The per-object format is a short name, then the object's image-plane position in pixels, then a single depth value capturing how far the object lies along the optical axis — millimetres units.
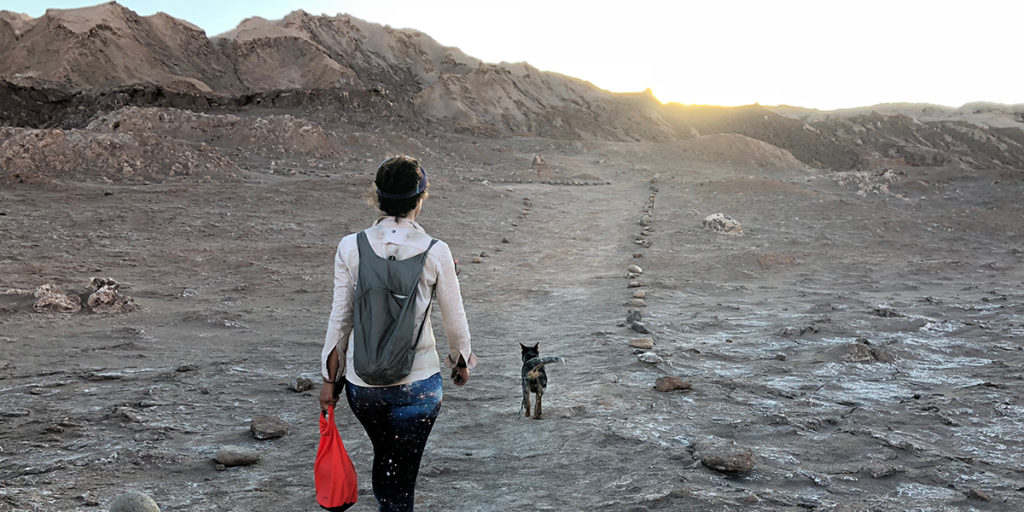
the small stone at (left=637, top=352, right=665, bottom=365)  5996
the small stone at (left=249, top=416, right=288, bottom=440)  4383
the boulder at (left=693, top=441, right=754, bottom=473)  3689
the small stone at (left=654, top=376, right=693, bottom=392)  5215
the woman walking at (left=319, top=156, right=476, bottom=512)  2432
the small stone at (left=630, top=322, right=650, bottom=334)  7207
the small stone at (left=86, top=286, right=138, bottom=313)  7473
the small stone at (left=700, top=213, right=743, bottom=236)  14258
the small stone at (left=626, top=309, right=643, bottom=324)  7512
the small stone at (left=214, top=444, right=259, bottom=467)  3934
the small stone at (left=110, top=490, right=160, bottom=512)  2947
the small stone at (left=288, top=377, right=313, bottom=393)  5340
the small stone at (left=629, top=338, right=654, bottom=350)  6496
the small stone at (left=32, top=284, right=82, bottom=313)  7266
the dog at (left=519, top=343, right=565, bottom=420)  4488
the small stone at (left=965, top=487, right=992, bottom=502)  3359
